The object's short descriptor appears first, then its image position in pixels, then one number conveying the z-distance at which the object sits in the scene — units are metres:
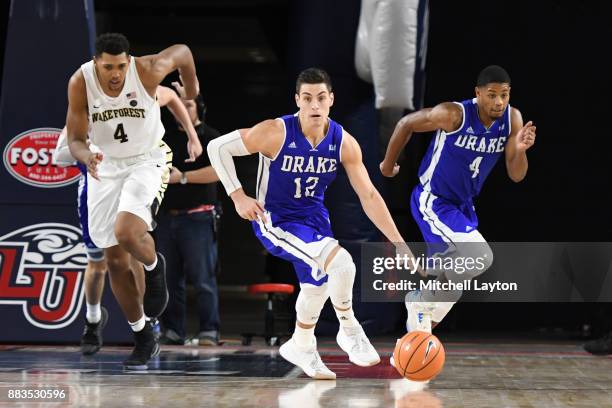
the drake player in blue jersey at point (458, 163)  13.46
